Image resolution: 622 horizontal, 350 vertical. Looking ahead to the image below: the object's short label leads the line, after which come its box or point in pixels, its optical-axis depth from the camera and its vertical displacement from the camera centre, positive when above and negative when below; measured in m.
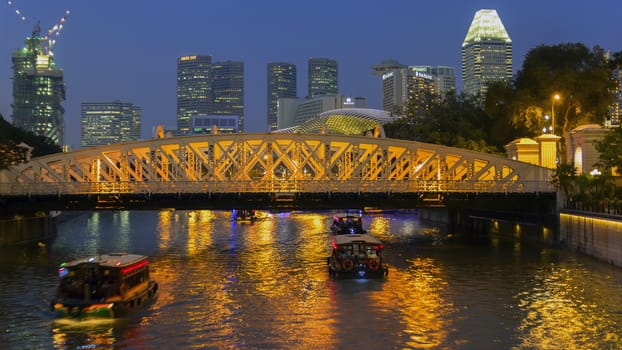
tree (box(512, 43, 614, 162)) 94.62 +13.73
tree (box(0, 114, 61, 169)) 71.75 +7.40
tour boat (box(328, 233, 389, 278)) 50.53 -4.88
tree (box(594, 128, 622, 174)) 62.56 +3.60
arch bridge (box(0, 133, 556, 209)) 66.62 +1.32
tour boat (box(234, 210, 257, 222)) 121.79 -4.38
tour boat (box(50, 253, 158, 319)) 37.06 -5.26
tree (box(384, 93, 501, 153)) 107.75 +11.13
